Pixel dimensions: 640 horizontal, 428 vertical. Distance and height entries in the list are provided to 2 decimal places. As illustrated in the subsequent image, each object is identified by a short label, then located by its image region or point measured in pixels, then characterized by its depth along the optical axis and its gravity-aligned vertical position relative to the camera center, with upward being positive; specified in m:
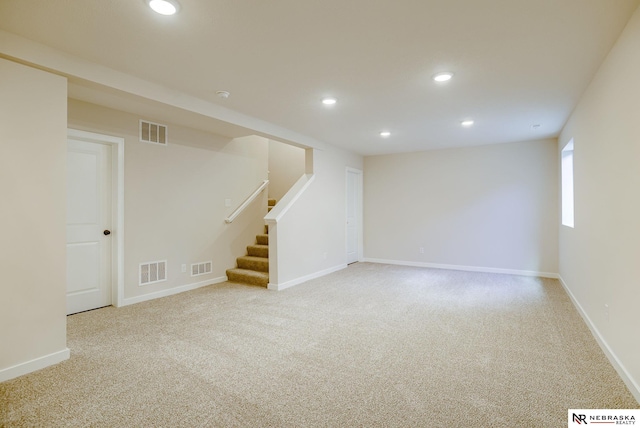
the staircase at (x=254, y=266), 4.93 -0.83
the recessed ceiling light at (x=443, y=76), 2.84 +1.27
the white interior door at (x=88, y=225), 3.62 -0.11
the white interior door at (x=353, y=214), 6.89 +0.04
